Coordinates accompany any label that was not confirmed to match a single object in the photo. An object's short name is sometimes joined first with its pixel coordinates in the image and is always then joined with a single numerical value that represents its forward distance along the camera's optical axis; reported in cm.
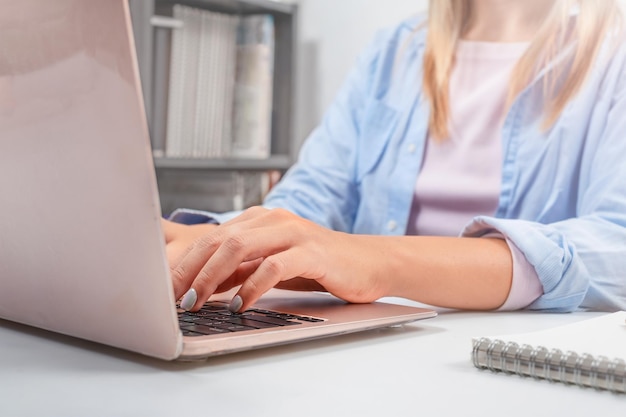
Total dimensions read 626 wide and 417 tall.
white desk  43
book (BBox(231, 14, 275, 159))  229
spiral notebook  47
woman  67
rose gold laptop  43
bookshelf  207
